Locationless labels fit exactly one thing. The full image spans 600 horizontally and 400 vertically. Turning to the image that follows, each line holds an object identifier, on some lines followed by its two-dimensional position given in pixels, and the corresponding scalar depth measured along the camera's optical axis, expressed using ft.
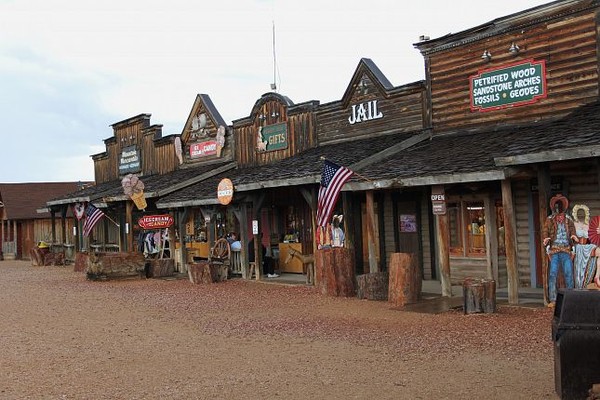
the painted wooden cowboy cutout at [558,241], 35.45
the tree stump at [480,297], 36.01
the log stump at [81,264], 83.46
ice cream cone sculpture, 73.10
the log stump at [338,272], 46.57
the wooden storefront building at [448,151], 40.14
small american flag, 78.38
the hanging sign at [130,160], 97.09
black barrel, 17.81
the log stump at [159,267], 69.56
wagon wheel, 65.86
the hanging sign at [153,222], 70.69
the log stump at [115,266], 67.21
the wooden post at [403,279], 41.04
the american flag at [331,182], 43.60
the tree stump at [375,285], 44.32
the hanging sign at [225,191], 58.08
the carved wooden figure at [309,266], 54.85
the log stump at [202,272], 60.54
